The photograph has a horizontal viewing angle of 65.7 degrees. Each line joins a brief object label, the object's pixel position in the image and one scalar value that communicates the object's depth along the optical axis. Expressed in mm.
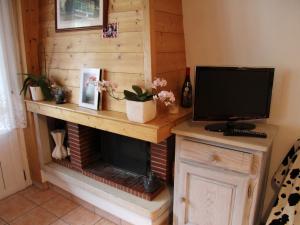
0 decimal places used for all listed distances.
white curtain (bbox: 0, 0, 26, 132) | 2016
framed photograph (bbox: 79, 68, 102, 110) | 1829
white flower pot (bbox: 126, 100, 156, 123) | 1488
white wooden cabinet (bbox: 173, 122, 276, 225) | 1324
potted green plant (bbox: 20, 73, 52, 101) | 2143
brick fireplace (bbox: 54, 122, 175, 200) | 1830
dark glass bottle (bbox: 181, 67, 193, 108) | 1785
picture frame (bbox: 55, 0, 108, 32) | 1726
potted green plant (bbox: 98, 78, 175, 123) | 1496
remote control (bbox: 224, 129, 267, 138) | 1375
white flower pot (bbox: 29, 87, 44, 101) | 2143
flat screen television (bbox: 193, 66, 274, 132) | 1441
